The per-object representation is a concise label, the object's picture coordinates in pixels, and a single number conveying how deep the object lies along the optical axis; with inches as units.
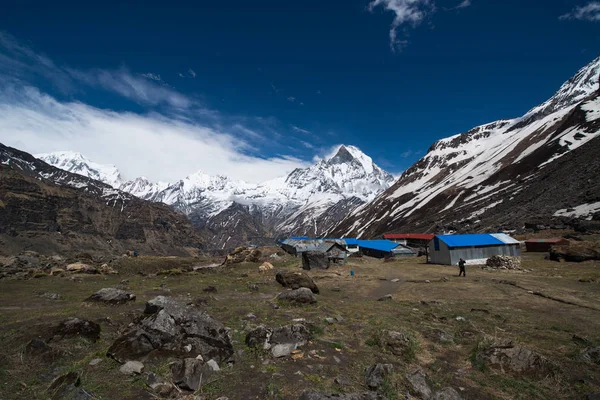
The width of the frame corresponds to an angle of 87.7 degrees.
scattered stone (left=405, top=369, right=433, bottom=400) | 369.4
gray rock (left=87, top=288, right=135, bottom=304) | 726.9
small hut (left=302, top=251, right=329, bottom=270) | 1926.7
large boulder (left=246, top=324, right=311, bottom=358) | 461.6
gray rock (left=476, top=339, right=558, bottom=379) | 434.3
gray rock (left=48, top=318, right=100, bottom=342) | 453.4
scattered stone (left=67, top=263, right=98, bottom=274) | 1505.2
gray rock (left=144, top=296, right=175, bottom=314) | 557.9
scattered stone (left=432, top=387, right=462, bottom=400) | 362.9
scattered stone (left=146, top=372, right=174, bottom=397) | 331.6
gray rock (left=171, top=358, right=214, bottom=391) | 345.7
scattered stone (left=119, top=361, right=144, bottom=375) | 370.6
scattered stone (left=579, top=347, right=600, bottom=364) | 466.8
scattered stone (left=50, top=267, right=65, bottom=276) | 1391.6
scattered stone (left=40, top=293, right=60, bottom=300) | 849.4
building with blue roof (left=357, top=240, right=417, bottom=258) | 3191.4
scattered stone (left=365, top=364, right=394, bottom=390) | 380.5
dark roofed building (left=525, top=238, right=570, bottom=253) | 2356.1
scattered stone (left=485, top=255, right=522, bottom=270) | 1707.7
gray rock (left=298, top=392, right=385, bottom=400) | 319.0
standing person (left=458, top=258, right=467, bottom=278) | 1515.7
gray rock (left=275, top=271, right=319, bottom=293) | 1026.5
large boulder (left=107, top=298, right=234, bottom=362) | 410.6
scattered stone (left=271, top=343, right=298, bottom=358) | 448.8
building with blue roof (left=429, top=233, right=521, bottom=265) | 2188.7
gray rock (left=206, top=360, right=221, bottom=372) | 391.4
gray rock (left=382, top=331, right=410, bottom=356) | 493.0
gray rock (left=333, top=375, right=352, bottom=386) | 382.6
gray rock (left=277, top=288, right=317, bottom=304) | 787.4
